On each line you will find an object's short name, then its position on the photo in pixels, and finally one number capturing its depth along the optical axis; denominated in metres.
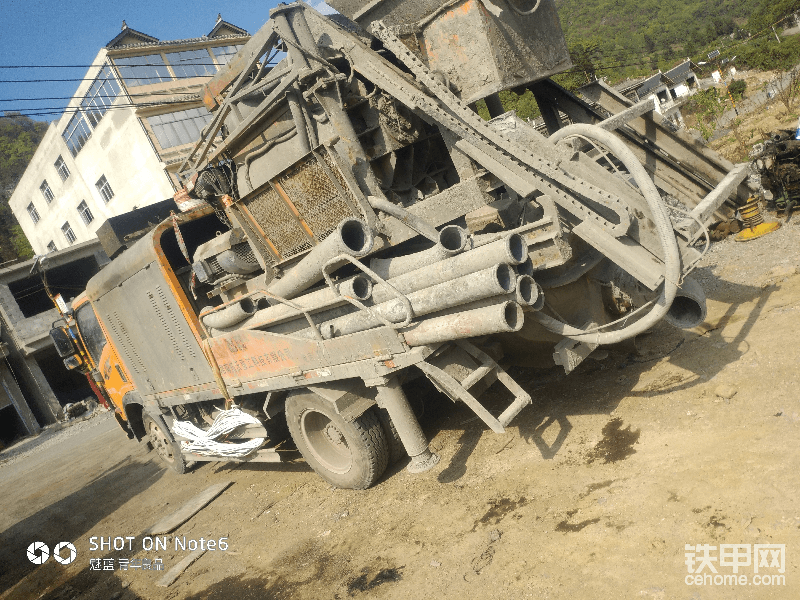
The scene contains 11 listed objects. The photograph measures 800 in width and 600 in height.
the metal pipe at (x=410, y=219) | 3.83
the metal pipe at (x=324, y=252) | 3.53
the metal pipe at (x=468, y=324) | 3.10
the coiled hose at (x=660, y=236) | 3.13
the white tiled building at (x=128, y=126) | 24.01
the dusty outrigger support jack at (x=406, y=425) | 4.00
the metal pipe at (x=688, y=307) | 3.64
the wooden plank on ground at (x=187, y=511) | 5.52
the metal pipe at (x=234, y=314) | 4.53
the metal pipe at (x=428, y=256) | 3.35
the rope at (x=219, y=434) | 5.35
